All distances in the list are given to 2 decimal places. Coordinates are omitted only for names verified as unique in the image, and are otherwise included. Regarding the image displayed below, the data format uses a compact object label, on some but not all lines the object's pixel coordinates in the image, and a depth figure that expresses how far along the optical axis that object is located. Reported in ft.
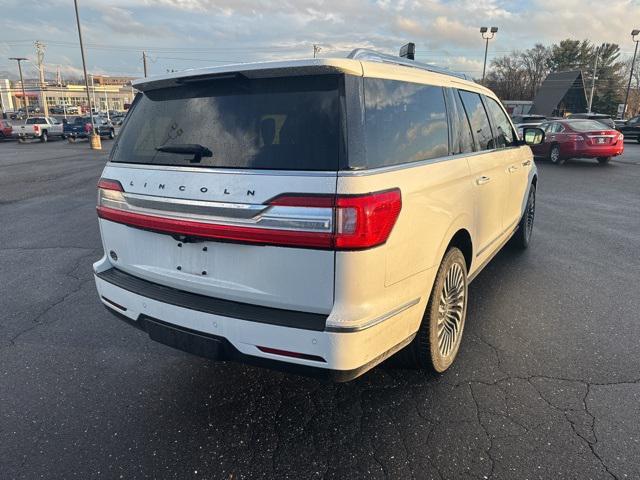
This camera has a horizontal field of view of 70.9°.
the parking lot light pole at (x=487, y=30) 118.52
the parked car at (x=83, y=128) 106.24
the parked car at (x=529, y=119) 71.31
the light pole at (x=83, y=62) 82.99
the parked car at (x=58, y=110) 271.86
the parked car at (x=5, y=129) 103.55
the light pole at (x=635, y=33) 128.57
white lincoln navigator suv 6.60
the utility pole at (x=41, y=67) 296.34
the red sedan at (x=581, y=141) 48.49
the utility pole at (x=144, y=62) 190.78
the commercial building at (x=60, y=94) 338.54
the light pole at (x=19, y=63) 240.32
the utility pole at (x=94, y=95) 324.72
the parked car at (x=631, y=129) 89.45
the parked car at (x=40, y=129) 102.68
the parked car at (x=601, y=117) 77.38
